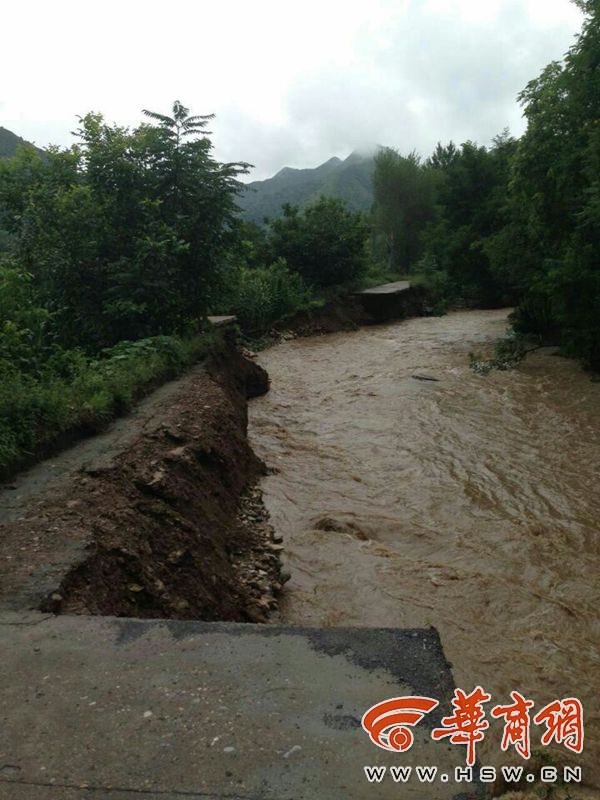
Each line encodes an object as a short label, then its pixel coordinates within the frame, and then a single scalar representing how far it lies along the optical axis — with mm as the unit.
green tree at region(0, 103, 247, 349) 9250
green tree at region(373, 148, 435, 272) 38562
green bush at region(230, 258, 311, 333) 19172
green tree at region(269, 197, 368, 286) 24312
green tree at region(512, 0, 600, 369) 10539
